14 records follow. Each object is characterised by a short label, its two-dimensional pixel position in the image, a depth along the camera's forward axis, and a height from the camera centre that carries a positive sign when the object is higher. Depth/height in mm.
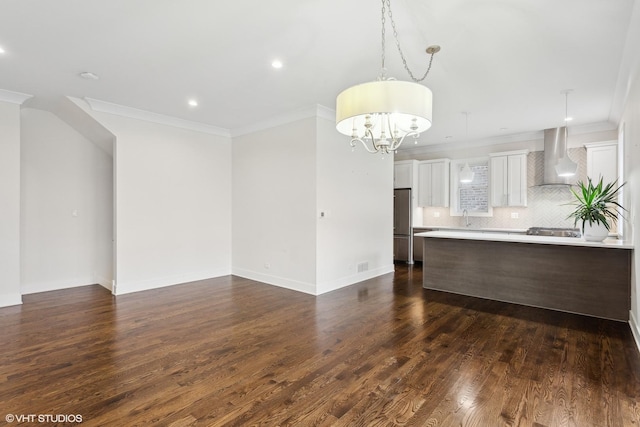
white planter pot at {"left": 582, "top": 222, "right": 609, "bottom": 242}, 3949 -277
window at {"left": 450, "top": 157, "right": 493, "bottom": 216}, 7277 +392
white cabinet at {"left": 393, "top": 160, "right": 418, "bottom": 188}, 7739 +808
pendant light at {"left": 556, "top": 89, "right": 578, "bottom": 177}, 4871 +599
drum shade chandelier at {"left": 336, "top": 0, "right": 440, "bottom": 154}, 2115 +664
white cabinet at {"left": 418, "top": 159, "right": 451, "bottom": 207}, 7504 +580
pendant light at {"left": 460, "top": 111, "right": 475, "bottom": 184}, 5656 +568
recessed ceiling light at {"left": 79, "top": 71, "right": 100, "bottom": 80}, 3664 +1460
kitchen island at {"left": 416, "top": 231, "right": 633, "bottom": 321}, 3861 -797
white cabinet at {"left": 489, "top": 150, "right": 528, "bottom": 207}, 6578 +590
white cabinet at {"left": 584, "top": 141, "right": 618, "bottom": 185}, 5621 +789
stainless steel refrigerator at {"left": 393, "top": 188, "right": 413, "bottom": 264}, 7586 -405
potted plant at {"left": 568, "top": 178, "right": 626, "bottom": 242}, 3926 -56
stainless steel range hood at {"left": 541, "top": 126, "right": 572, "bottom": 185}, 6105 +1026
